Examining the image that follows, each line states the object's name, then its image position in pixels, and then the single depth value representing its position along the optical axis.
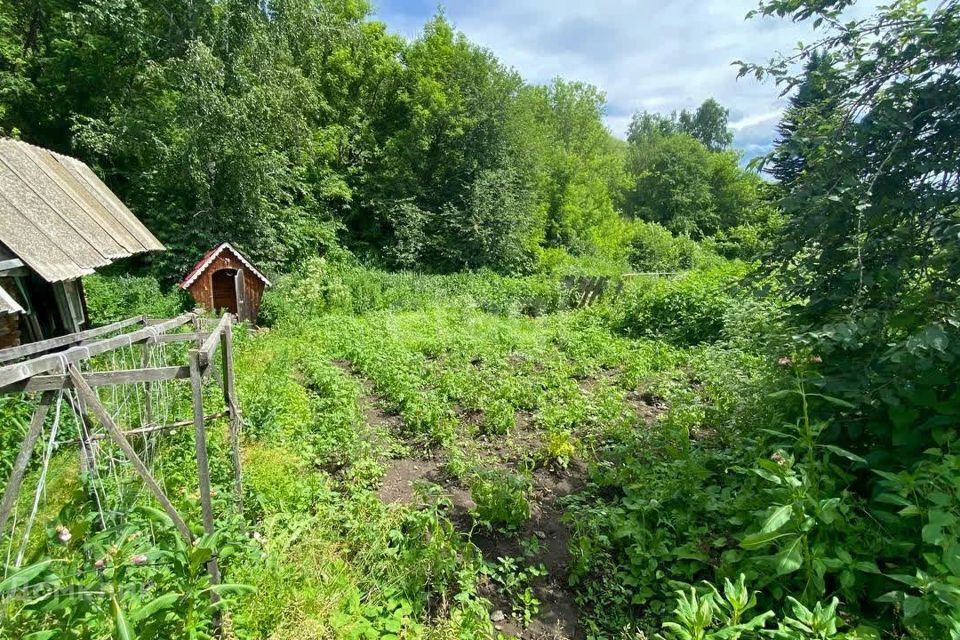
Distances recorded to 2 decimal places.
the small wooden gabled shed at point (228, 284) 10.38
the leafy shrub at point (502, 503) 4.04
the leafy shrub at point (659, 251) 25.36
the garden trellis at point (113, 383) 2.09
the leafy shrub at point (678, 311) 9.36
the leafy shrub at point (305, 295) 11.38
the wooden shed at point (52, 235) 3.38
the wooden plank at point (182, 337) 3.25
